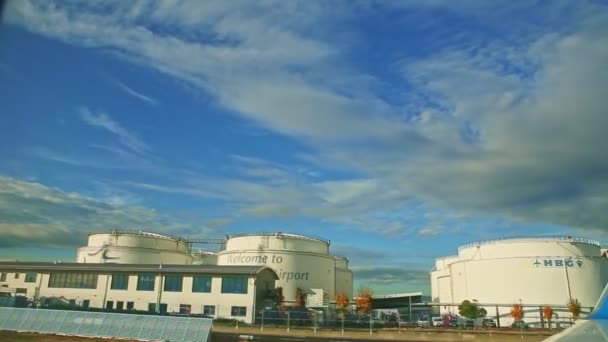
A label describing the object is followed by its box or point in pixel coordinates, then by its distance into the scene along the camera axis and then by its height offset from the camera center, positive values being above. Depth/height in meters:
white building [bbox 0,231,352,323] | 47.84 +2.83
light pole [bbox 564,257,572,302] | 60.49 +4.05
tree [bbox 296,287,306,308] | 57.28 +0.91
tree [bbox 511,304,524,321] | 56.41 -0.35
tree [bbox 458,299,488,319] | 58.88 -0.24
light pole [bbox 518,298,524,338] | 38.79 -0.58
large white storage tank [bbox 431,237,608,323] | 61.25 +4.79
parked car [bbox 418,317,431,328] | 46.12 -1.38
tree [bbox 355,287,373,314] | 58.71 +0.47
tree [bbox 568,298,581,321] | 57.04 +0.34
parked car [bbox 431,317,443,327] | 49.31 -1.38
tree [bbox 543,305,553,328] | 53.78 -0.28
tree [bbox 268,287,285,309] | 50.50 +0.78
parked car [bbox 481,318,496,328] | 51.79 -1.38
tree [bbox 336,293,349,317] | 59.96 +0.55
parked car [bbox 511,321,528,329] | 51.00 -1.51
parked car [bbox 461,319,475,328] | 47.39 -1.41
